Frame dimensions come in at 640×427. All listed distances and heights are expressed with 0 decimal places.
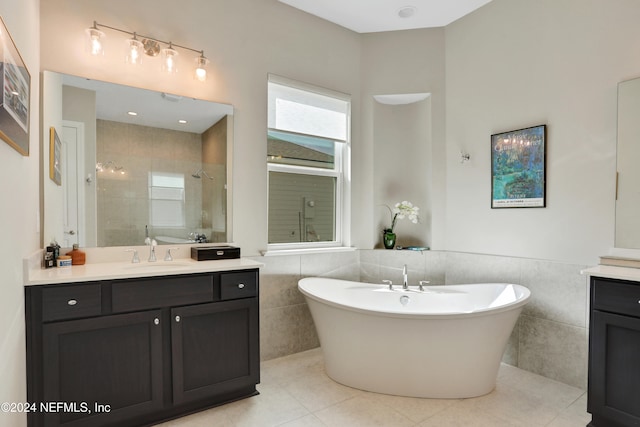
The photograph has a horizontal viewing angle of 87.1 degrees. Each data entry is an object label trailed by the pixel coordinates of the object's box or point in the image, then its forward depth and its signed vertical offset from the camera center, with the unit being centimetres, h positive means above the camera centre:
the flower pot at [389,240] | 353 -34
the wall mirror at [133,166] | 219 +30
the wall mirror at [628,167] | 225 +28
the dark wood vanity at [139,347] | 170 -81
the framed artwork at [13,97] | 123 +46
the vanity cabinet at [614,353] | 184 -82
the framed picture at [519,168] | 272 +34
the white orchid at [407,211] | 346 -3
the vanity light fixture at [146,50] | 221 +112
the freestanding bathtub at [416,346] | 218 -94
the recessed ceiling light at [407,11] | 314 +187
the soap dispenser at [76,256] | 215 -31
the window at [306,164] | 320 +44
